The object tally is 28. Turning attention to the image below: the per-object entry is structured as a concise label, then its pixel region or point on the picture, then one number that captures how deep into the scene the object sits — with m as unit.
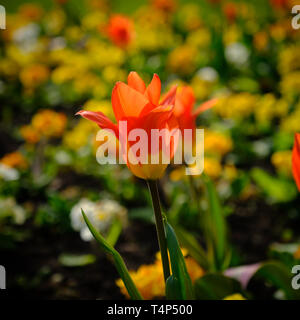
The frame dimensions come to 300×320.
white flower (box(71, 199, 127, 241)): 1.26
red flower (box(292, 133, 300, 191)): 0.73
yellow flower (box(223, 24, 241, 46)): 2.78
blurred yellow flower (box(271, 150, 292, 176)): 1.51
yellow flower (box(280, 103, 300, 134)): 1.71
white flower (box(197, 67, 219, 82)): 2.29
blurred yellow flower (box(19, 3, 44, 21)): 3.28
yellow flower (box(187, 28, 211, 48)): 2.79
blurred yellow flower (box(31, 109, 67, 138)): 1.85
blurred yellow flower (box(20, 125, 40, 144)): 1.87
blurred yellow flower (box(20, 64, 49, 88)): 2.45
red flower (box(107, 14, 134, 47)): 2.08
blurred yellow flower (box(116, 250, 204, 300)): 0.94
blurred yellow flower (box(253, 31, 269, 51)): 2.51
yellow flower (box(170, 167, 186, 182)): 1.62
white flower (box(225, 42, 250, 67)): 2.50
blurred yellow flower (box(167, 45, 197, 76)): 2.40
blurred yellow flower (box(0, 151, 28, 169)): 1.69
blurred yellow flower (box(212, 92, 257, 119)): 1.95
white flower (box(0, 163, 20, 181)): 1.52
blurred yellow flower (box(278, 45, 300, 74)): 2.19
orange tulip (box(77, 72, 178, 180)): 0.64
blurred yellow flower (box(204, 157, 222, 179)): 1.58
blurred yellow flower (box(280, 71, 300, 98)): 1.99
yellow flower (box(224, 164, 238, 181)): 1.65
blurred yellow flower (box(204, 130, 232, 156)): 1.67
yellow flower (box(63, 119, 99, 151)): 1.88
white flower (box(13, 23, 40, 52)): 3.10
